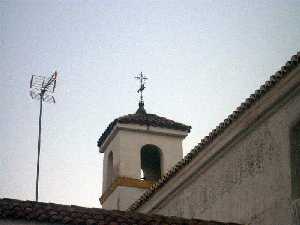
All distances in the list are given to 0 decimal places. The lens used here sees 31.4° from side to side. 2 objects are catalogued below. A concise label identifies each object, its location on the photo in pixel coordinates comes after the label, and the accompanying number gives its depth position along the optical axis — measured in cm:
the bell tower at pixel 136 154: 1856
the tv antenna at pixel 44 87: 1711
